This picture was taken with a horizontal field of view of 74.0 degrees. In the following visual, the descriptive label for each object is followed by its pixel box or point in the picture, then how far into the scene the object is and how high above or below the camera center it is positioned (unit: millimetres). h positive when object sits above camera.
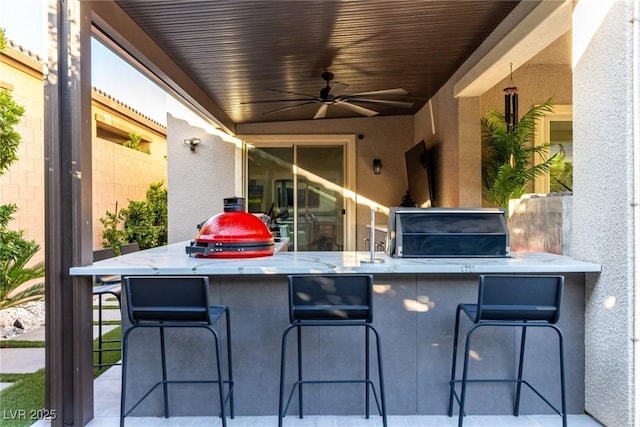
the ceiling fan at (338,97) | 4617 +1283
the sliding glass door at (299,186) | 7309 +398
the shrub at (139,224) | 7527 -278
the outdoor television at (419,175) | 5738 +478
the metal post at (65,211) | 2338 -8
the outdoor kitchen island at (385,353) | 2613 -895
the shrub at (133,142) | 9687 +1567
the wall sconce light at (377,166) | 7172 +721
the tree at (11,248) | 3242 -310
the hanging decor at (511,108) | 4516 +1069
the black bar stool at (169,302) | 2150 -472
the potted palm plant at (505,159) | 4488 +555
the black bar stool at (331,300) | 2189 -473
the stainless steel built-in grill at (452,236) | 2738 -179
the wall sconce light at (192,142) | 7129 +1130
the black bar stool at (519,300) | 2170 -472
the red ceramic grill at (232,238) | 2766 -196
